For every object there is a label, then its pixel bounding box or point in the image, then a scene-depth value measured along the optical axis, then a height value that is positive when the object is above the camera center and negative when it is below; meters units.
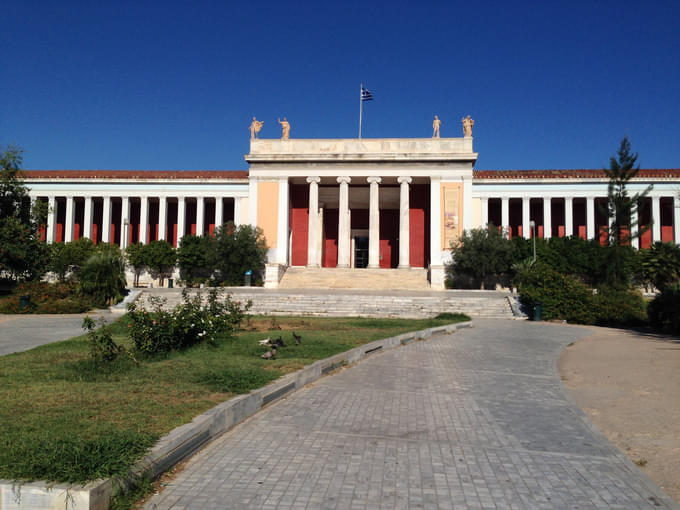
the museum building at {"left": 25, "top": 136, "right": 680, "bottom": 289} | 38.59 +6.74
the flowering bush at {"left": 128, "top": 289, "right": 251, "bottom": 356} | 9.35 -0.93
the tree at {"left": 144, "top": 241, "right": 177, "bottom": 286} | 40.62 +1.80
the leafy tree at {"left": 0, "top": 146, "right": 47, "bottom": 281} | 27.33 +2.52
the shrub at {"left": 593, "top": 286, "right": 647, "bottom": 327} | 21.33 -1.07
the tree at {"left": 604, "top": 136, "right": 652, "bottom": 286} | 33.59 +5.11
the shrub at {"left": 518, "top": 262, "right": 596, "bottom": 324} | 22.17 -0.58
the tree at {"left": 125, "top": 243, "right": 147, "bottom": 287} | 40.94 +1.78
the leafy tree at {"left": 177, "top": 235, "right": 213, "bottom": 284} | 40.12 +1.66
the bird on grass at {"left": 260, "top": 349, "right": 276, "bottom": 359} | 9.17 -1.33
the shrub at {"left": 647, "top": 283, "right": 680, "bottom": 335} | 17.78 -0.94
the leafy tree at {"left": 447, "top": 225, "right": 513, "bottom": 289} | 34.25 +1.95
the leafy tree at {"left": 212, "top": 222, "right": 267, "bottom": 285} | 35.81 +1.84
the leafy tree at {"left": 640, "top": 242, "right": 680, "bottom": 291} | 29.41 +1.15
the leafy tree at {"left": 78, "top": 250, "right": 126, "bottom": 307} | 25.41 -0.15
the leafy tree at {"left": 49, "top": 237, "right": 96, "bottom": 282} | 35.00 +1.55
